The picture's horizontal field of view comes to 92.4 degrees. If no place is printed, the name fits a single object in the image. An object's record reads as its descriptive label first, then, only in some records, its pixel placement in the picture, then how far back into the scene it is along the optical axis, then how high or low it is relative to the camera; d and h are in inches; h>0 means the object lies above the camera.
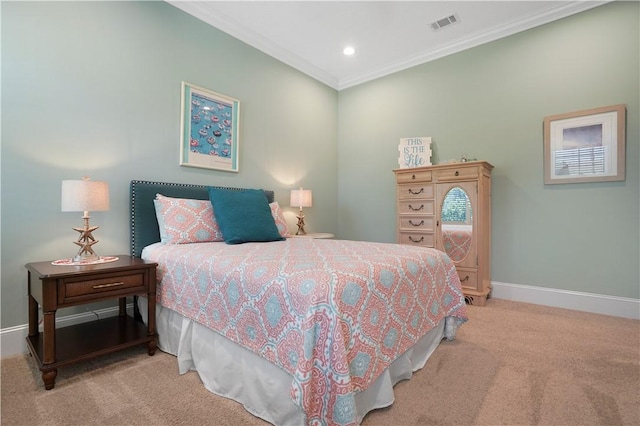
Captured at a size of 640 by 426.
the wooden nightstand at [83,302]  64.3 -20.7
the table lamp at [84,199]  75.9 +3.3
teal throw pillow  99.6 -1.4
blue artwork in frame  116.5 +33.3
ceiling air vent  127.0 +80.9
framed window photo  110.1 +25.5
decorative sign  153.1 +30.9
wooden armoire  124.0 -1.3
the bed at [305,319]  45.0 -20.4
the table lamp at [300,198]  150.7 +7.1
